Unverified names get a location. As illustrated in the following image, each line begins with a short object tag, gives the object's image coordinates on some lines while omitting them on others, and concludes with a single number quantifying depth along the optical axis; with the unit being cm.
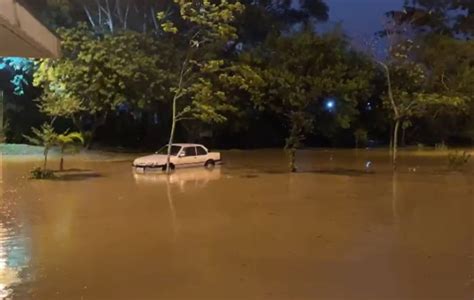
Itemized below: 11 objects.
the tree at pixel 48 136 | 2364
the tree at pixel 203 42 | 2461
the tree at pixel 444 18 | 5277
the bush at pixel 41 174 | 2248
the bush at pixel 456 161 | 2764
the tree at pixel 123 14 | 3681
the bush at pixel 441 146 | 4481
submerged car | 2562
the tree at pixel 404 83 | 2866
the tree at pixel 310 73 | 3781
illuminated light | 4100
